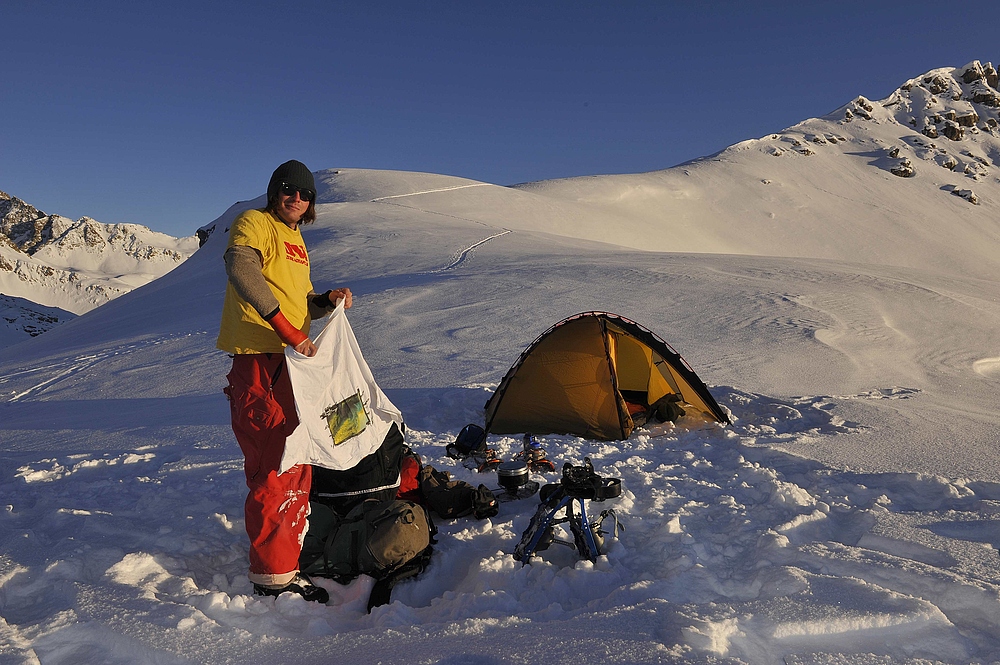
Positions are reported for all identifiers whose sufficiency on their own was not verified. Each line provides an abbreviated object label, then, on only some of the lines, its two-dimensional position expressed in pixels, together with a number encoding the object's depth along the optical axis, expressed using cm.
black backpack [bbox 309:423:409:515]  356
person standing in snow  285
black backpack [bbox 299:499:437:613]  306
